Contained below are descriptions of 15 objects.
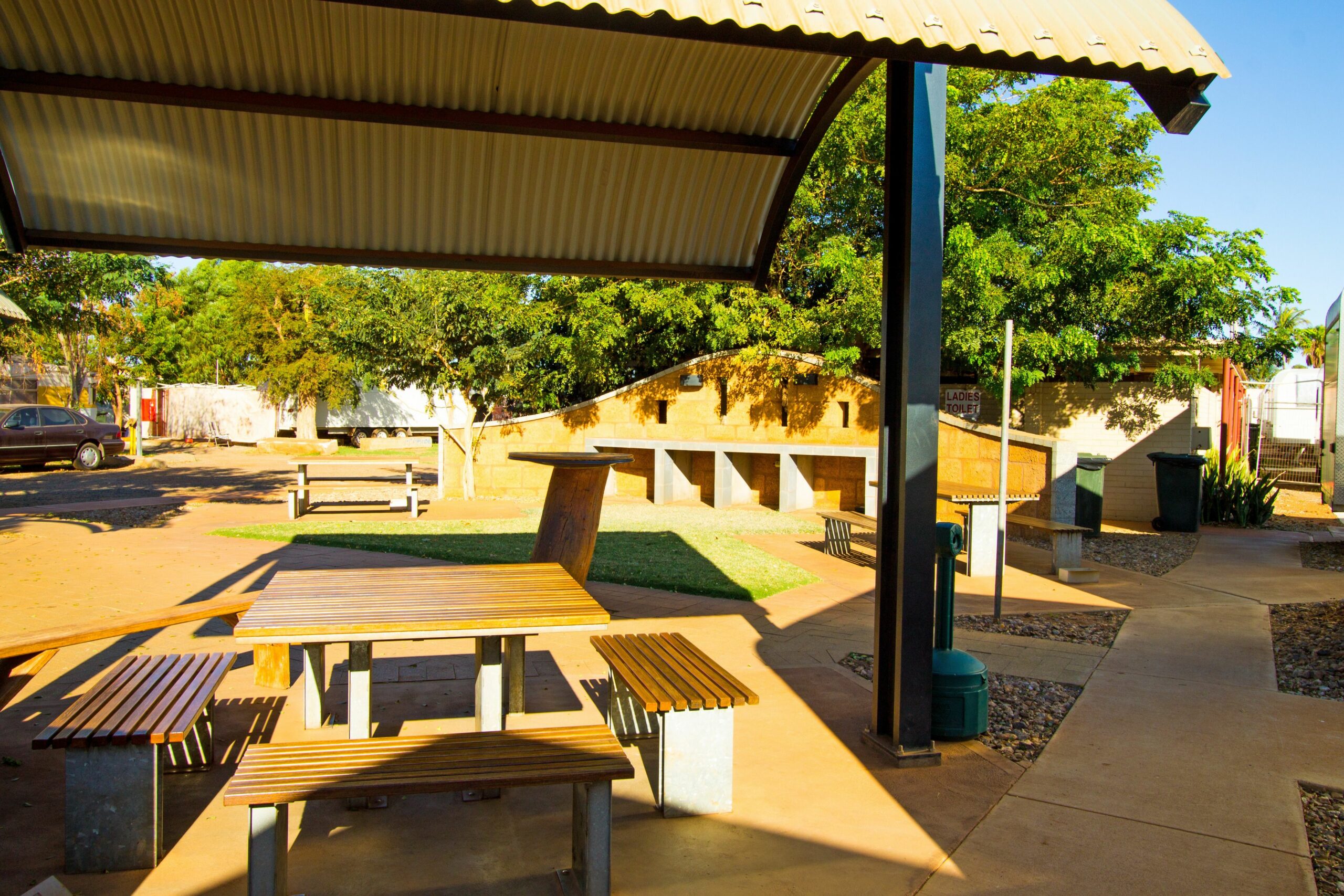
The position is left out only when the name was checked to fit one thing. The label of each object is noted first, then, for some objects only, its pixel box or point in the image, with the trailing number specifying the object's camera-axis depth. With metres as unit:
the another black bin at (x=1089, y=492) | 13.98
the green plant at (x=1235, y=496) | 16.31
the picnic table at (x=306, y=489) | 14.56
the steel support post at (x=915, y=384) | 4.68
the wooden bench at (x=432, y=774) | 2.96
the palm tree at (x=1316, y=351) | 47.66
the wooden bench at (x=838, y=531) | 12.02
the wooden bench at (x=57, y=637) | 4.23
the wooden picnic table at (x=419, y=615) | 3.76
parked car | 22.84
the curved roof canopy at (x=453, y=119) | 3.61
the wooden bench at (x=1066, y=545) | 10.35
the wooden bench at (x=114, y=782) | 3.50
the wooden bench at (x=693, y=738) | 3.98
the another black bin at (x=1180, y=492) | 14.94
